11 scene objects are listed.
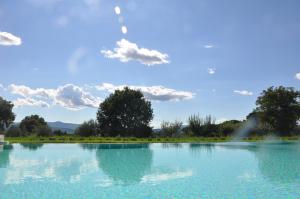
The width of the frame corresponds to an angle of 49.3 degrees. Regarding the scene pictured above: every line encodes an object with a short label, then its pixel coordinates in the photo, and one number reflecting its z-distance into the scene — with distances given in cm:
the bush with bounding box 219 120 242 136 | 3909
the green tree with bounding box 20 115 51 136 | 5746
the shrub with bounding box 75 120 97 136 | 4259
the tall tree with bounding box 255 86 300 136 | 3891
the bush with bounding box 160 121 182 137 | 4100
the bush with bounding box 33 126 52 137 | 3647
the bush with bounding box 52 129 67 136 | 4016
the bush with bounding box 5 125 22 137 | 3934
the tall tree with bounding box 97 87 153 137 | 4291
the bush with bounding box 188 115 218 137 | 3792
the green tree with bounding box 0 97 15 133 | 4884
